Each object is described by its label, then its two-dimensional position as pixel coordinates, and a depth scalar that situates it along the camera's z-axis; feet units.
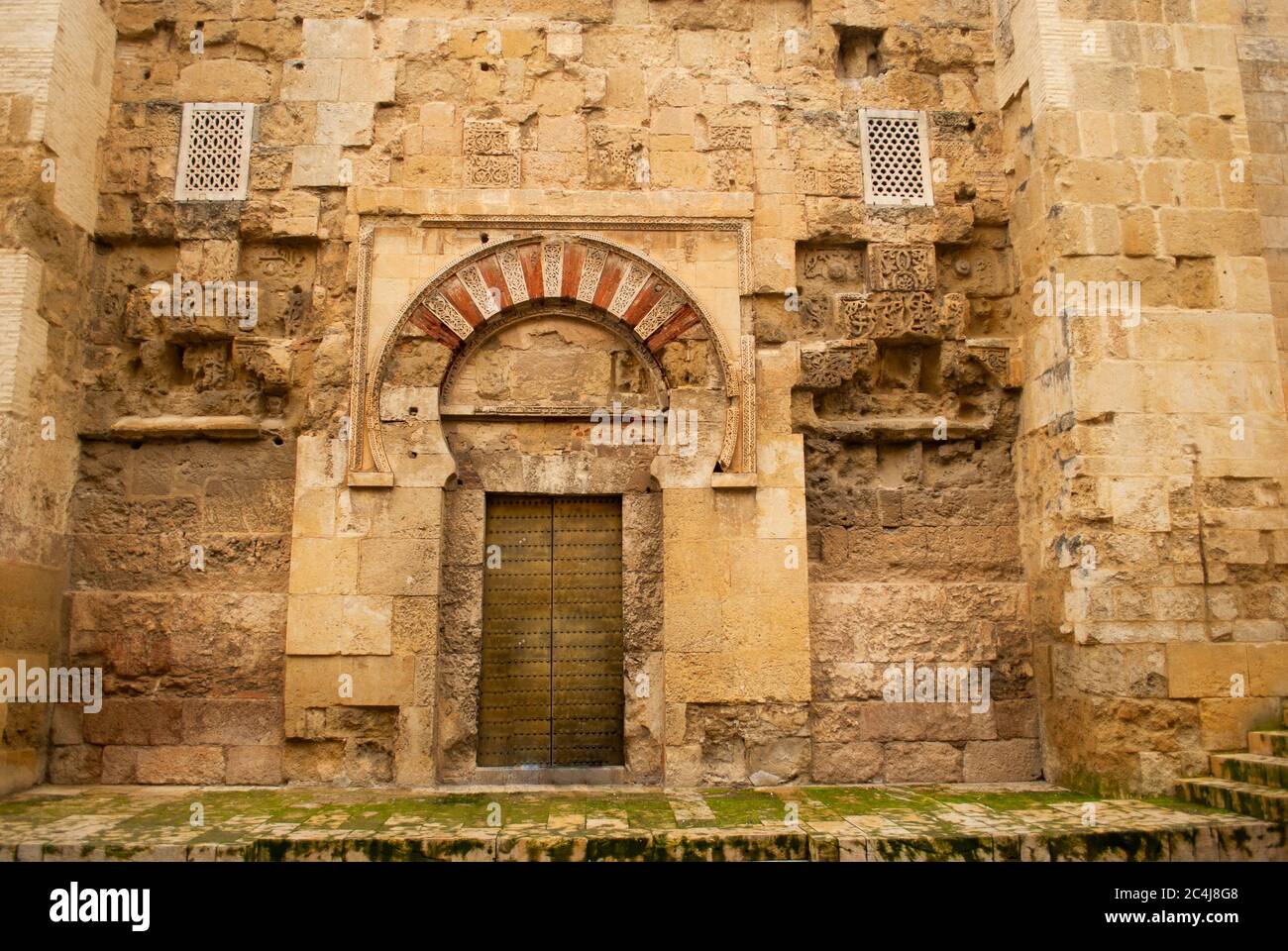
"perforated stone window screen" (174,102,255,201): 22.15
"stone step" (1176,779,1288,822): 15.87
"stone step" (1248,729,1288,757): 17.80
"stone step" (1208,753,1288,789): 16.79
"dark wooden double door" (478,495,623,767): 20.79
